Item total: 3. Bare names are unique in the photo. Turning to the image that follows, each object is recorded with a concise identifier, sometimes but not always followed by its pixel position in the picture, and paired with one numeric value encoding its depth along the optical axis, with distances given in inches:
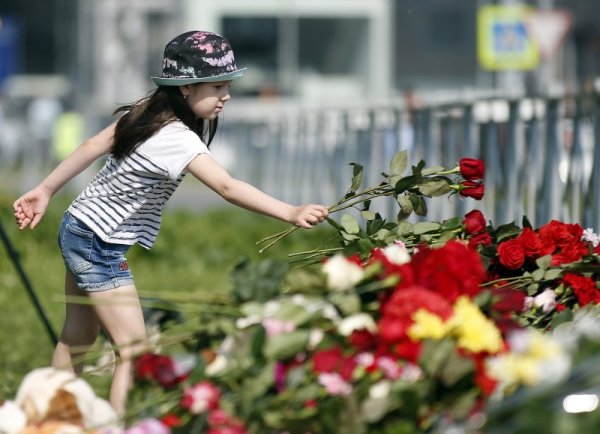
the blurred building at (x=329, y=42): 2888.8
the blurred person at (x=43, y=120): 2475.0
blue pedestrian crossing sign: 1518.2
